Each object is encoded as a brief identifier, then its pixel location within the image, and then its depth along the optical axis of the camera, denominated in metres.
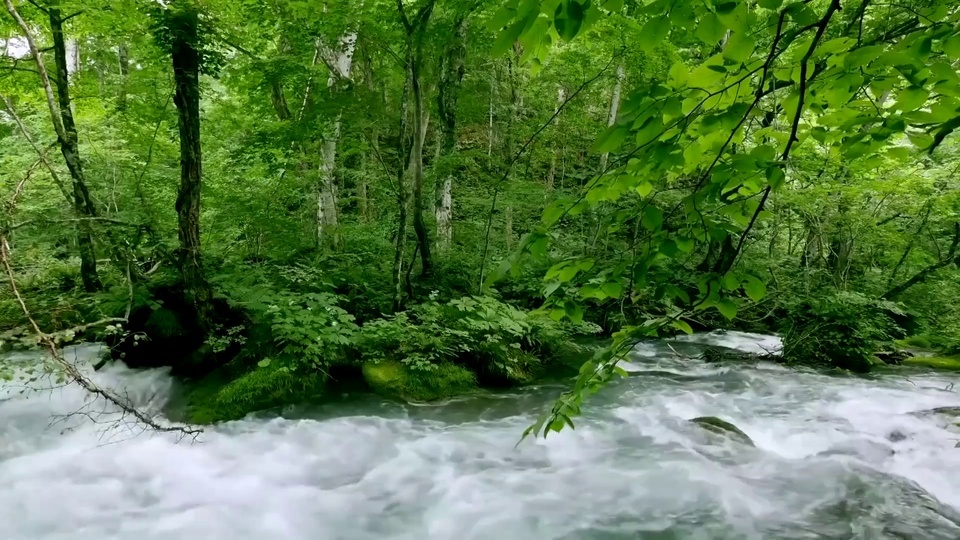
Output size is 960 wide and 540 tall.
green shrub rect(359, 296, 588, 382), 6.45
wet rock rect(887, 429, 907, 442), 5.56
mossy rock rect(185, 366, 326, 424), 5.38
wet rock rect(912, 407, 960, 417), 6.00
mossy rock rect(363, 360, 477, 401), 6.17
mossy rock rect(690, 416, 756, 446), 5.52
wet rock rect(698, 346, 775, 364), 8.38
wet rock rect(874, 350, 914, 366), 8.62
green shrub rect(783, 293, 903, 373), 8.04
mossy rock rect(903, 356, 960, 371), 8.40
